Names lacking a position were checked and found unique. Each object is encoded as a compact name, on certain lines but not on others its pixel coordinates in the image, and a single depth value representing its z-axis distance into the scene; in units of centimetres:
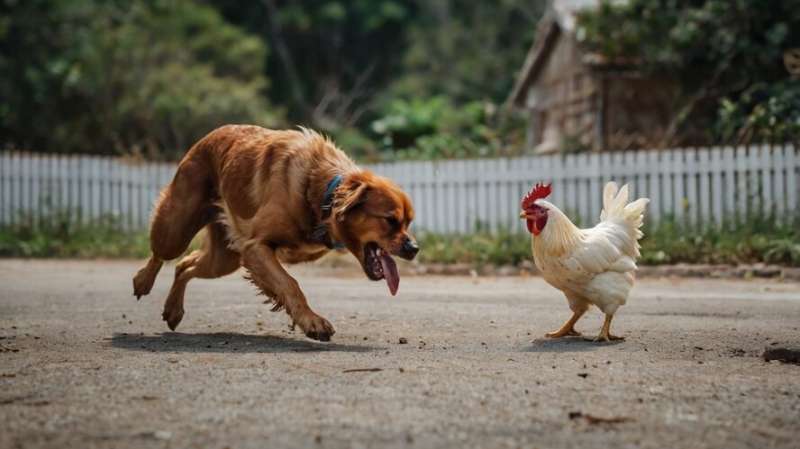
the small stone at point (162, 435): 352
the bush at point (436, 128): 2049
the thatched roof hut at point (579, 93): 2028
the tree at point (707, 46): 1728
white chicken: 620
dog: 622
